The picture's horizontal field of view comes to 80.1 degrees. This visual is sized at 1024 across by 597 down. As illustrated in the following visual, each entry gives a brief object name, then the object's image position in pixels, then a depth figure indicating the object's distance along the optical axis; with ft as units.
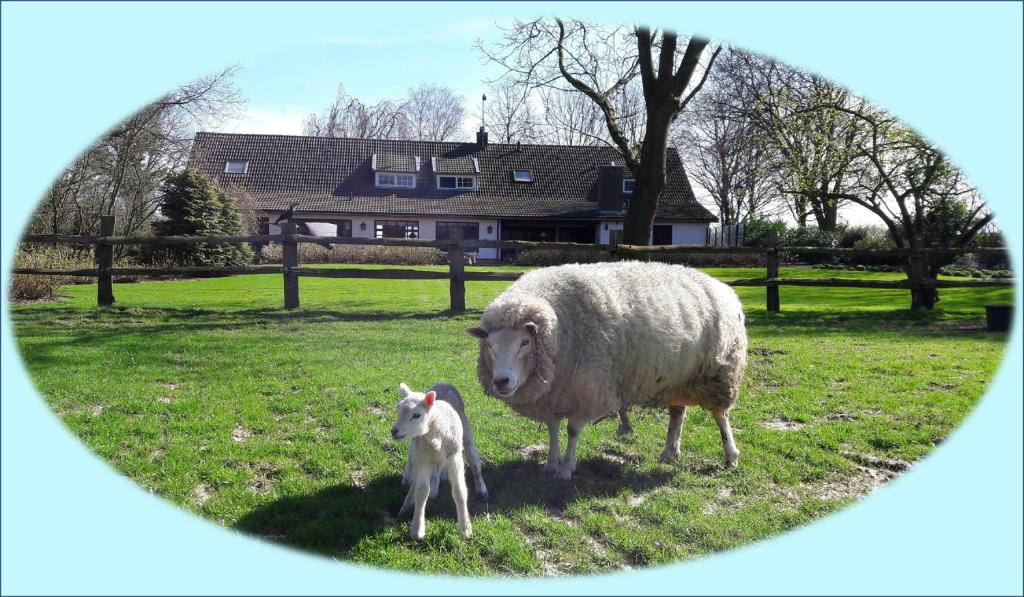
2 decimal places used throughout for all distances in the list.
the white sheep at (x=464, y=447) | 10.25
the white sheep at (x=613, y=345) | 11.09
